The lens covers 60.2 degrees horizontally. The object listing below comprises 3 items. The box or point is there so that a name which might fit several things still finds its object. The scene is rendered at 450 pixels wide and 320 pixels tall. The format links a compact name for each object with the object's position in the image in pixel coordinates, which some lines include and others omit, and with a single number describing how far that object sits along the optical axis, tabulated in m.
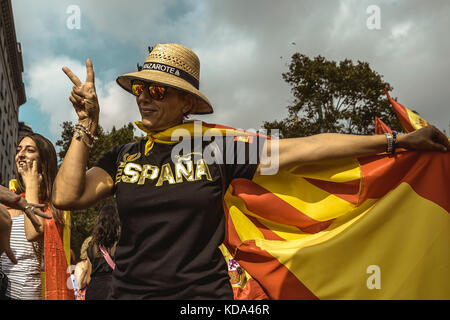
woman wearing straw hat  1.88
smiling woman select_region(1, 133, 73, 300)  3.23
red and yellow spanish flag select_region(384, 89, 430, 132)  2.47
